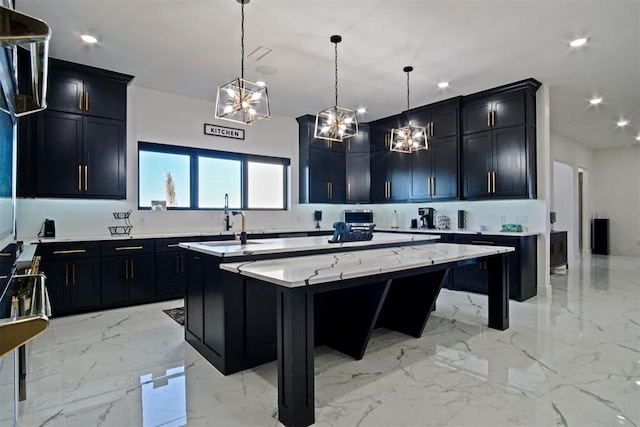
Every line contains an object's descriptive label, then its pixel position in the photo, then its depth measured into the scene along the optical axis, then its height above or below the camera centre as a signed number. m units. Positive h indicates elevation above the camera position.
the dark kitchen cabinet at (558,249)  6.36 -0.69
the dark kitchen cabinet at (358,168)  6.96 +0.95
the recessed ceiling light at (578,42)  3.67 +1.83
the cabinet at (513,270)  4.67 -0.81
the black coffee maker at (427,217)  6.30 -0.05
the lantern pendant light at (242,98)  2.82 +0.98
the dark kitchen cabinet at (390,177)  6.46 +0.74
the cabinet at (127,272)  4.27 -0.70
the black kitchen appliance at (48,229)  4.18 -0.15
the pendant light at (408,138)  4.24 +0.95
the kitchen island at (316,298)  1.99 -0.67
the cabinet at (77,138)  3.98 +0.96
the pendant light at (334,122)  3.59 +0.97
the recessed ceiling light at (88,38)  3.54 +1.85
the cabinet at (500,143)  4.84 +1.05
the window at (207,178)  5.14 +0.62
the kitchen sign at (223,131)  5.60 +1.40
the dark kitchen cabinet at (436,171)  5.65 +0.74
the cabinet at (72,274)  3.90 -0.67
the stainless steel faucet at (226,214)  5.71 +0.03
